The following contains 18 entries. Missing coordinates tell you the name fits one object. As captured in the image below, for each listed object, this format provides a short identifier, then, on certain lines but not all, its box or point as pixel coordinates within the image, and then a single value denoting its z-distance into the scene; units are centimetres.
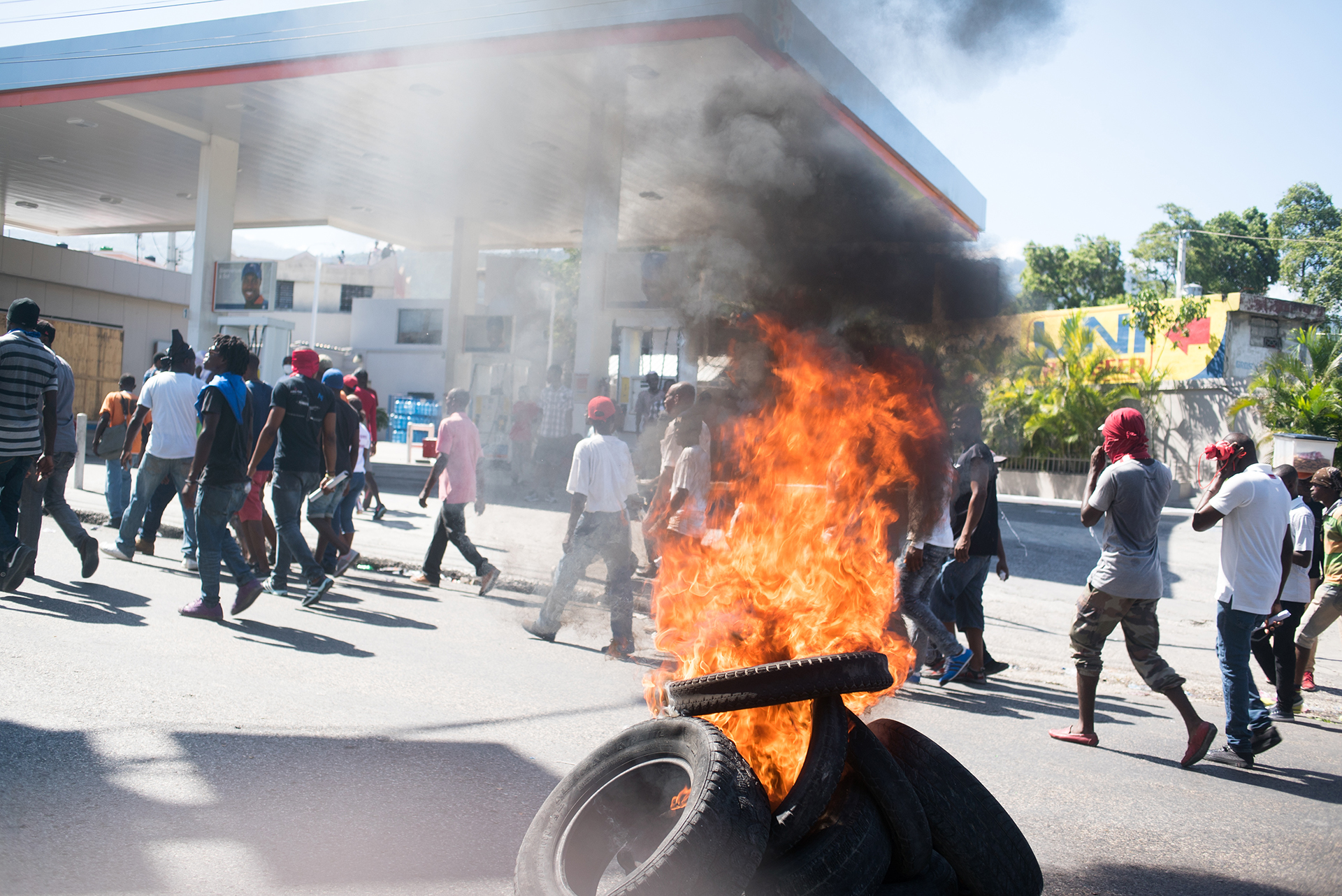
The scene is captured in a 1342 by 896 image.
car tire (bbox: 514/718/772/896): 235
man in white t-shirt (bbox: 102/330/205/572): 750
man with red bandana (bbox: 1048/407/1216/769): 472
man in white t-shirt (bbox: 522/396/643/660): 628
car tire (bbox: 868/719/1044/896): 278
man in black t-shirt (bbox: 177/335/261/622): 620
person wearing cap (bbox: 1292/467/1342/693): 611
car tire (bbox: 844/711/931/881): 265
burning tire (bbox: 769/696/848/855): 259
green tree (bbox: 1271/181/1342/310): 3102
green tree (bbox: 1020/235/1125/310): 3469
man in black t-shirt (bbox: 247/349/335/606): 691
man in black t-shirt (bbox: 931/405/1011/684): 614
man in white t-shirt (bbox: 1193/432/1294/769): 480
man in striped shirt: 623
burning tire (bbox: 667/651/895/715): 276
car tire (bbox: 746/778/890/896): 246
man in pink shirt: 766
